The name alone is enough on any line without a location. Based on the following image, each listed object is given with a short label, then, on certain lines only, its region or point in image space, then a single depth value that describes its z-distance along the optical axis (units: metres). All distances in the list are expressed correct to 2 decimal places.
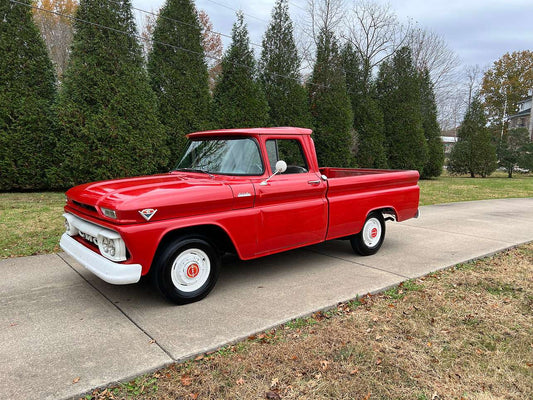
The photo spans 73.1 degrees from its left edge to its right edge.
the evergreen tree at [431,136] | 20.34
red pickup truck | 3.21
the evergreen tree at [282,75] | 14.20
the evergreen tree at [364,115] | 17.19
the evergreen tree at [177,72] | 11.37
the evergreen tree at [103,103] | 9.91
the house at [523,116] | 50.59
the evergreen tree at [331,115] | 15.49
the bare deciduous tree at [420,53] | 29.08
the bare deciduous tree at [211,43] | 27.73
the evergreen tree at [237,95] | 12.26
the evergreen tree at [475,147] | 23.47
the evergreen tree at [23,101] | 9.64
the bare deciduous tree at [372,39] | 25.06
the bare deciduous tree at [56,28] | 24.56
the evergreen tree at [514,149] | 24.44
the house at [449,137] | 61.40
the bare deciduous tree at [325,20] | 23.81
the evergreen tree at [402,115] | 18.39
